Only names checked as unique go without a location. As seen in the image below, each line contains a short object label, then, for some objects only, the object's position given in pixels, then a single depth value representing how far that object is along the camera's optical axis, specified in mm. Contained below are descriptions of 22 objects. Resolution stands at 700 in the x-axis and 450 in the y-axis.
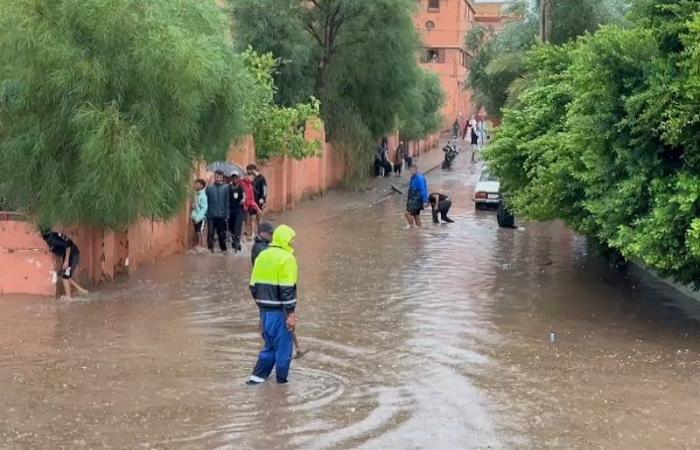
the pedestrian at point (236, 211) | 19047
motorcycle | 52781
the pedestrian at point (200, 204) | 18395
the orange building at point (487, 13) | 96062
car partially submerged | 30747
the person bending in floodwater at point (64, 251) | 13555
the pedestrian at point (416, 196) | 24469
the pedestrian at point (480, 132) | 64688
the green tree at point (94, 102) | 12797
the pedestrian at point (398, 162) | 46844
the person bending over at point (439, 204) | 26656
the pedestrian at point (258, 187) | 21047
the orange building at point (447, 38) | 76812
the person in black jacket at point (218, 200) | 18562
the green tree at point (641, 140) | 11039
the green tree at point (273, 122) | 24062
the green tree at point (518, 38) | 29161
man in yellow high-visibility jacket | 9125
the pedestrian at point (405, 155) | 50188
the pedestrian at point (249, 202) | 20141
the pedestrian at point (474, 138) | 68219
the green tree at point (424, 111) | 37969
